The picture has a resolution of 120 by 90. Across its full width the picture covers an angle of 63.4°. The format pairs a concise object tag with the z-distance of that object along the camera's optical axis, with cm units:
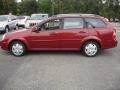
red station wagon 361
